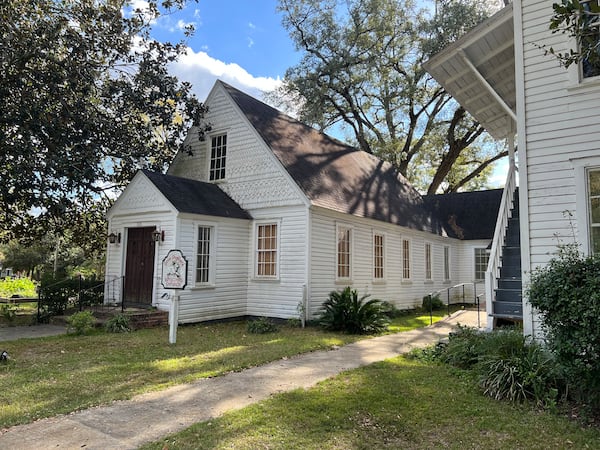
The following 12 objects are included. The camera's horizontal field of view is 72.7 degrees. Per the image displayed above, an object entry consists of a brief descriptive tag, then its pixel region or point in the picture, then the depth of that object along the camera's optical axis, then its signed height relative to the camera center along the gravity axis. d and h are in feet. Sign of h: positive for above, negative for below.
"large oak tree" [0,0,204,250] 38.04 +16.79
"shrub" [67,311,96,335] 31.71 -4.79
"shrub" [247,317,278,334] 35.09 -5.53
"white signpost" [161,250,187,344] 28.63 -1.10
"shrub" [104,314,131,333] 33.01 -5.10
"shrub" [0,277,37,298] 65.91 -4.56
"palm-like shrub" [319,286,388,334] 36.04 -4.73
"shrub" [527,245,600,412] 14.25 -1.79
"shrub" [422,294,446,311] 56.59 -5.44
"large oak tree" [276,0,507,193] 80.53 +39.94
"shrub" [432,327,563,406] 17.07 -4.66
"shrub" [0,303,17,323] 39.55 -5.11
